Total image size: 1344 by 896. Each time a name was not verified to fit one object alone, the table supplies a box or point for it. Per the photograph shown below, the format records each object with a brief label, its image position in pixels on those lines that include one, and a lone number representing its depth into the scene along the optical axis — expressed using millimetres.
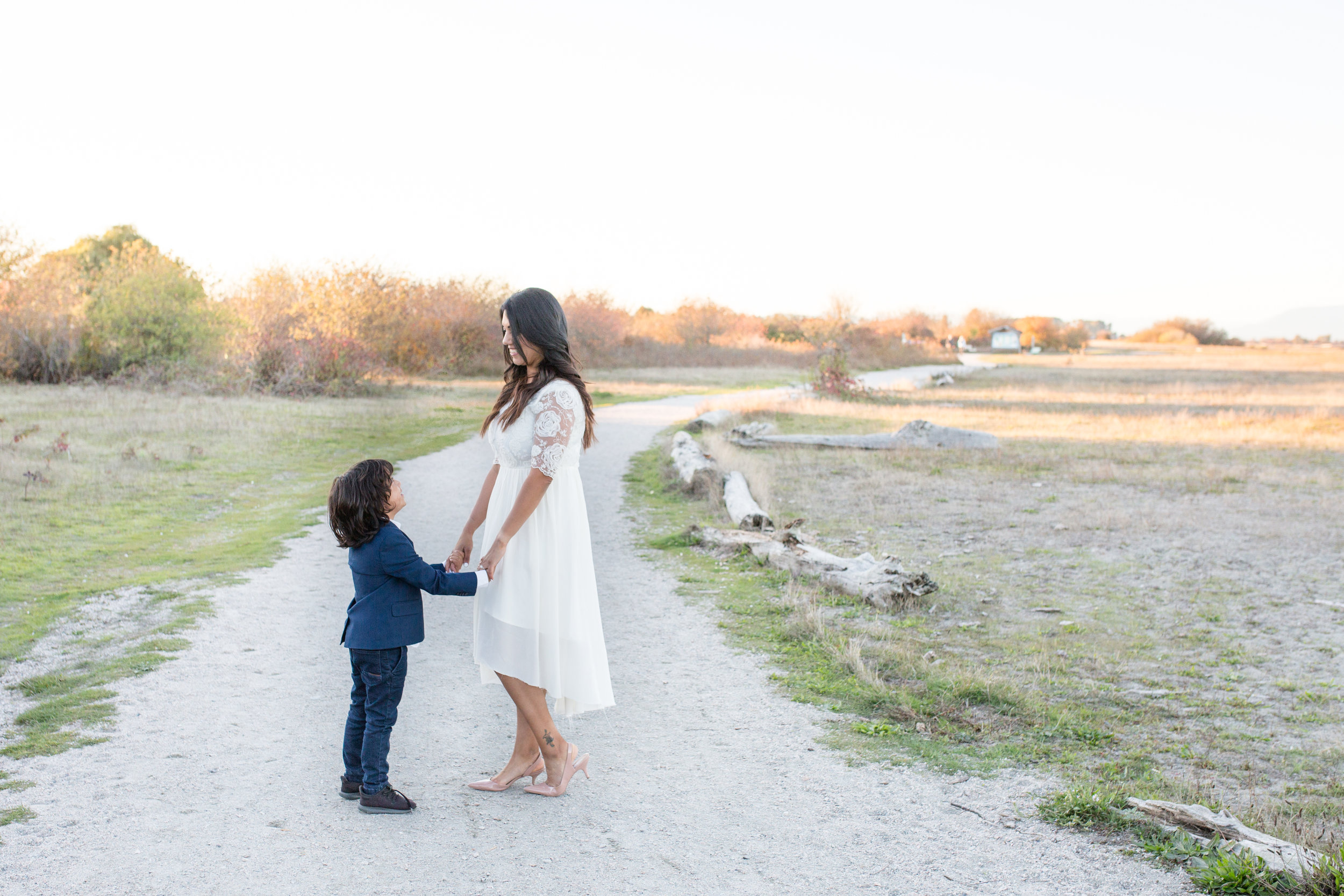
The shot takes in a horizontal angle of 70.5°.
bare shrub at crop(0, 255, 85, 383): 27531
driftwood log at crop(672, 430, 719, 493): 12797
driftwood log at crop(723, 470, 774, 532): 10008
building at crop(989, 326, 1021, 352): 100688
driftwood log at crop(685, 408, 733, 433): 20062
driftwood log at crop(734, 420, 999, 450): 17812
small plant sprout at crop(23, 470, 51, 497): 11547
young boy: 3533
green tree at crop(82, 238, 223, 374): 28047
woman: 3594
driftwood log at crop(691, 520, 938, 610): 7406
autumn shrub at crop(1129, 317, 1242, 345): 106188
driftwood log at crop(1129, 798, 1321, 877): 3133
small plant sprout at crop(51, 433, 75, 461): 13367
